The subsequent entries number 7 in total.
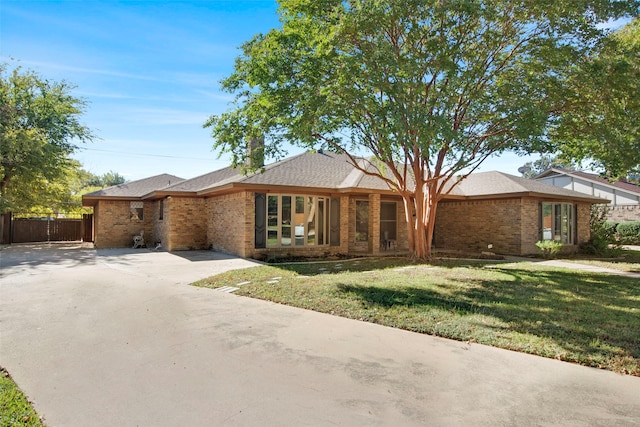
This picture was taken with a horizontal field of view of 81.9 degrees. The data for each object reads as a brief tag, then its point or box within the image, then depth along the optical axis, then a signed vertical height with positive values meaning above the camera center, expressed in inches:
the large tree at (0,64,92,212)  773.9 +203.0
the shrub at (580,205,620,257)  634.2 -32.6
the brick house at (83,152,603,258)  529.3 +10.5
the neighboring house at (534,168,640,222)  1001.5 +89.7
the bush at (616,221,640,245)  865.6 -29.7
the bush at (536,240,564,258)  567.9 -43.3
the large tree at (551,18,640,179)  337.1 +118.1
